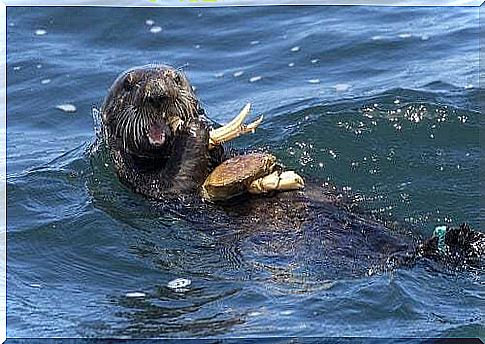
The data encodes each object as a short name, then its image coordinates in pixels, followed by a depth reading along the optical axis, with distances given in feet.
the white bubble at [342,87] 51.72
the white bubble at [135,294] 28.78
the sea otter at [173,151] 30.53
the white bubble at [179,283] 28.71
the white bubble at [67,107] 52.95
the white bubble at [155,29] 64.67
